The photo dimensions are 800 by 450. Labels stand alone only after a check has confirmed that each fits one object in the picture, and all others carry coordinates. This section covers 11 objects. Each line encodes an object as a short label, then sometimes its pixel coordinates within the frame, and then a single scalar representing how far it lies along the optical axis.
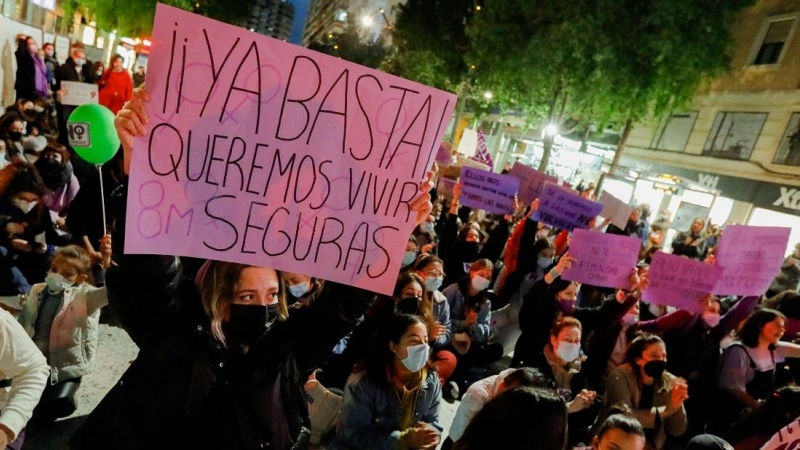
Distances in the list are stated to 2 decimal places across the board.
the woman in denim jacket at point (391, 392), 3.00
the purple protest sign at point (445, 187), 9.48
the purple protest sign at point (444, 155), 11.59
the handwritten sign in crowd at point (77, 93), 7.24
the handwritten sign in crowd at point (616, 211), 7.46
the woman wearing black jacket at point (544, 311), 4.72
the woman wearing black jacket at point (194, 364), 1.70
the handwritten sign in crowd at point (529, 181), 7.53
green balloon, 4.08
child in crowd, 3.38
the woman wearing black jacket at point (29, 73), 10.92
